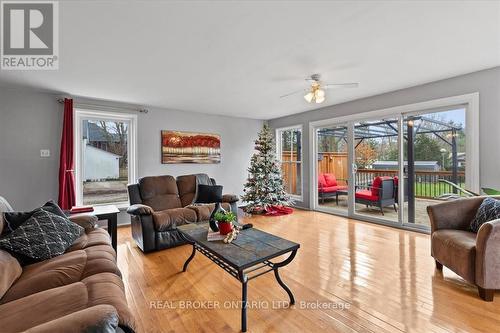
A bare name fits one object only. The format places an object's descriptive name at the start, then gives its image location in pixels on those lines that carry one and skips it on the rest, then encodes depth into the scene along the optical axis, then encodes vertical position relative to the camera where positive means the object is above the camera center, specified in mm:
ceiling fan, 3260 +1220
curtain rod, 4130 +1137
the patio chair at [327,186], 5439 -453
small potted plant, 2219 -520
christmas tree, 5441 -332
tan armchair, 1966 -712
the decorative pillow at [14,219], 1947 -424
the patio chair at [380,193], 4375 -527
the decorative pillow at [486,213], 2272 -468
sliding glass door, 3559 +42
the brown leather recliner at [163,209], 3168 -622
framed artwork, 5102 +451
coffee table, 1700 -659
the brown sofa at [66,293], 992 -697
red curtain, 3924 +120
